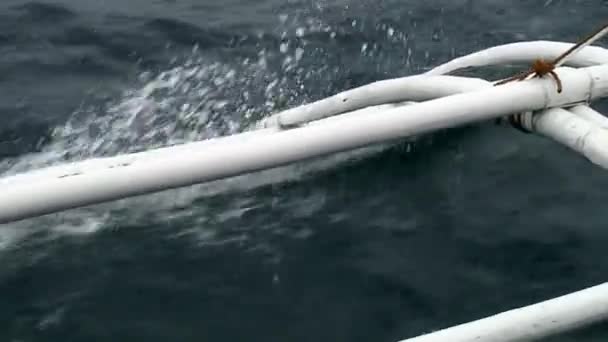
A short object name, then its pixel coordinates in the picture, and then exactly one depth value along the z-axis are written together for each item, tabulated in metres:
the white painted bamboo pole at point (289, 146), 4.27
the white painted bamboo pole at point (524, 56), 5.97
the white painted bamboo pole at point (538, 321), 3.88
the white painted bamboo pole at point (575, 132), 4.93
